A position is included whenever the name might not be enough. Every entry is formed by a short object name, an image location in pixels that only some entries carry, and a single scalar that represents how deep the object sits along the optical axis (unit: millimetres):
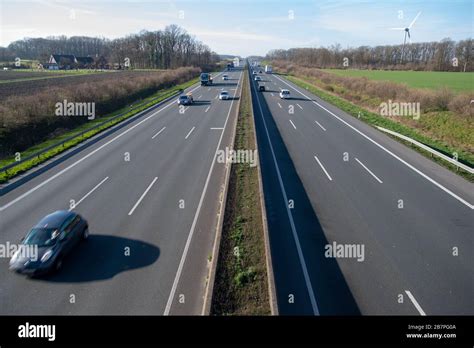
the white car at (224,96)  43719
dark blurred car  9500
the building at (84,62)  121750
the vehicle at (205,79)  61219
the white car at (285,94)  44500
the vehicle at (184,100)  39625
